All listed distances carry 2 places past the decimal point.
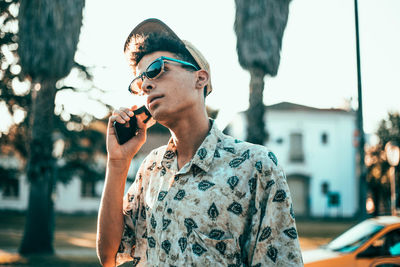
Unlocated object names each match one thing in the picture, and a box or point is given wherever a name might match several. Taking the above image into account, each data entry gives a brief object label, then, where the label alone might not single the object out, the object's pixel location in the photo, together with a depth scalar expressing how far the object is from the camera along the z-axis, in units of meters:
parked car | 6.04
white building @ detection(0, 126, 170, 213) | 35.84
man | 1.53
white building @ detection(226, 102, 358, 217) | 37.25
